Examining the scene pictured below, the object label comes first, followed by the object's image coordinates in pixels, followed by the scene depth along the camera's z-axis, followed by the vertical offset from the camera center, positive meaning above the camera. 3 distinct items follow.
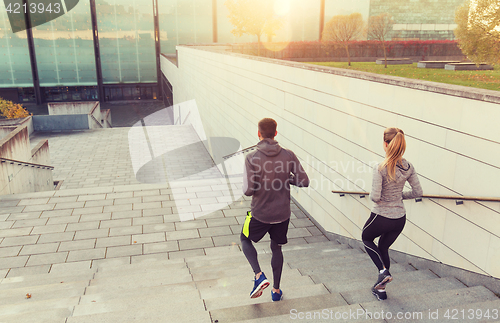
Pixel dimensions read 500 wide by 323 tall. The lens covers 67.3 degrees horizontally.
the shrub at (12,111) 22.22 -2.56
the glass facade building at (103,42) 31.53 +1.98
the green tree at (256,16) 21.03 +2.67
